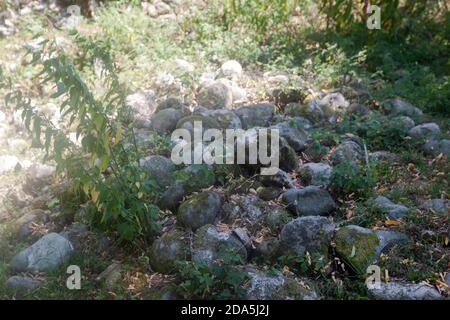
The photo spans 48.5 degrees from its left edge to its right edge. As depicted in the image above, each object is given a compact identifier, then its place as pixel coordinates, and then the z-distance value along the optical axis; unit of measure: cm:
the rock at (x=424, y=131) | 471
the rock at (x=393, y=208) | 365
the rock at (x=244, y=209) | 368
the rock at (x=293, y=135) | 447
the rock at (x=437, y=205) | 369
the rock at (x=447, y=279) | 313
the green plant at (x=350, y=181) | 382
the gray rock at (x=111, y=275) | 320
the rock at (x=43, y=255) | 338
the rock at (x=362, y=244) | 322
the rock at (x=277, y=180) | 394
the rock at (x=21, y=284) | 322
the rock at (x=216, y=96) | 514
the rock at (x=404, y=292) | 302
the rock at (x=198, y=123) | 461
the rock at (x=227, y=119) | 475
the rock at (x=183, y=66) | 560
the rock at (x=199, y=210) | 355
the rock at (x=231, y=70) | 568
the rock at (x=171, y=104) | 501
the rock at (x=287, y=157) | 415
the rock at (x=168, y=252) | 328
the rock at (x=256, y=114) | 486
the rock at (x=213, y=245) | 327
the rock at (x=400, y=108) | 518
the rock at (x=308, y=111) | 504
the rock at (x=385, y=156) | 443
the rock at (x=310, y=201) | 368
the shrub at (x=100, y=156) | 288
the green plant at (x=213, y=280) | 298
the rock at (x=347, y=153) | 430
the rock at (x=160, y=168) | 397
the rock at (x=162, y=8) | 705
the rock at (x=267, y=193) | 385
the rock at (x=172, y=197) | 378
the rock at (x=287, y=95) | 528
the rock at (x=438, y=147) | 453
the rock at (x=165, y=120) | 475
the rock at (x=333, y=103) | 517
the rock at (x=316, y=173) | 394
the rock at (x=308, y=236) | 330
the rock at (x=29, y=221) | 371
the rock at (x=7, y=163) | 441
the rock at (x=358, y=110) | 517
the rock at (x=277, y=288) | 305
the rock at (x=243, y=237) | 341
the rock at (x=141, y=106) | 488
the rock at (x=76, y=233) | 358
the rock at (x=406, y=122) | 481
